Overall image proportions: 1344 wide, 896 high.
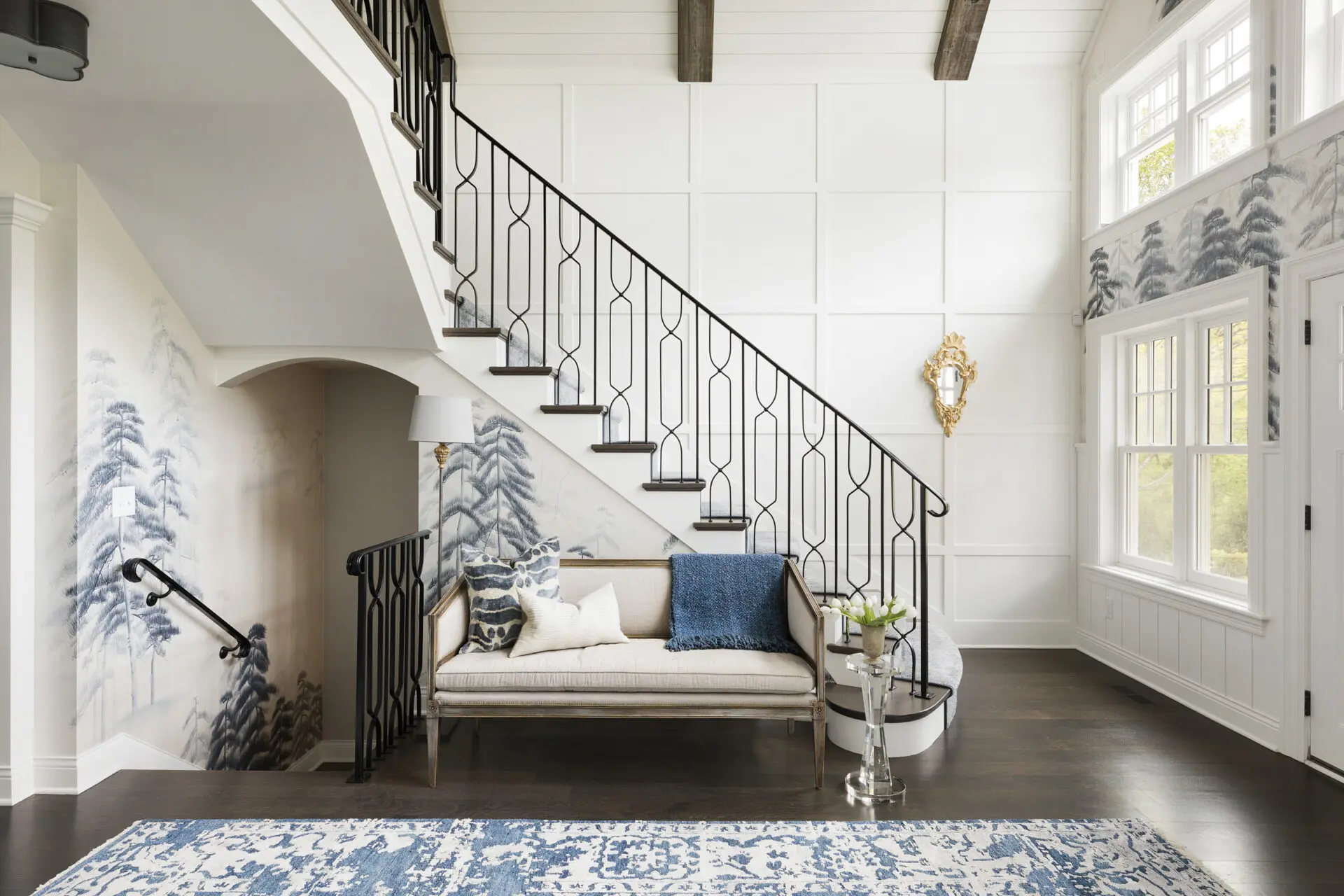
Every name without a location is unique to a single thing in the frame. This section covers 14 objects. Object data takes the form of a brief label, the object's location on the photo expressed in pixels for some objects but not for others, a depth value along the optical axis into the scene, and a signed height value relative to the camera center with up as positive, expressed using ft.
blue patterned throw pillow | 11.00 -2.15
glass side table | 9.52 -3.78
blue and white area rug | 7.63 -4.48
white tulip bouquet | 9.89 -2.22
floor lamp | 11.93 +0.43
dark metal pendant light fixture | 6.76 +3.82
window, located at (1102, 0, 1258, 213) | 13.21 +6.69
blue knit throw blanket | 11.37 -2.40
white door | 10.21 -0.98
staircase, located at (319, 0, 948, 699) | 16.66 +1.75
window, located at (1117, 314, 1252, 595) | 12.85 -0.07
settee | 9.89 -3.20
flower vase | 9.90 -2.57
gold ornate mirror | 17.02 +1.64
